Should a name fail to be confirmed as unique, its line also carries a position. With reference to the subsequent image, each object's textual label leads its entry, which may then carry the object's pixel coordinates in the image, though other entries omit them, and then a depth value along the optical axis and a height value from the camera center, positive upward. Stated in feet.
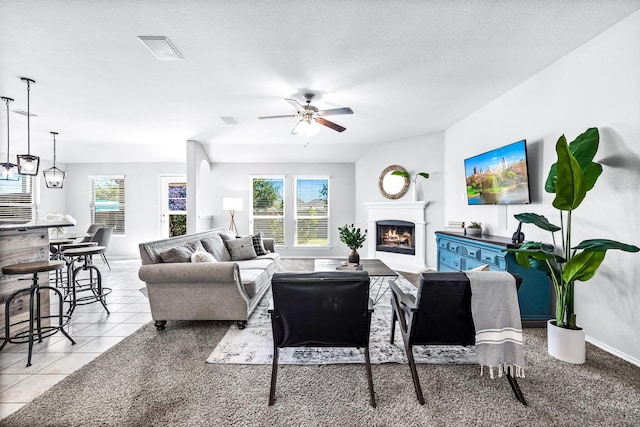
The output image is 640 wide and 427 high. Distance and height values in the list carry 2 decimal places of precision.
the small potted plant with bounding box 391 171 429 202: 19.58 +2.53
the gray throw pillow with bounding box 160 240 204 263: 10.34 -1.18
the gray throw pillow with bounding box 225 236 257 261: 15.01 -1.44
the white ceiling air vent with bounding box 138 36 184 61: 8.53 +5.07
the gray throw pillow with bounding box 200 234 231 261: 13.55 -1.25
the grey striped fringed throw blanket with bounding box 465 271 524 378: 6.40 -2.11
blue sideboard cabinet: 10.17 -1.94
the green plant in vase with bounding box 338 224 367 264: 13.14 -0.95
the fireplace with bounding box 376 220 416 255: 20.31 -1.28
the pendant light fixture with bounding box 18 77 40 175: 11.57 +2.24
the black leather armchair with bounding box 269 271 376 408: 6.24 -1.93
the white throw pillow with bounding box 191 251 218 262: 10.66 -1.29
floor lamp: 22.03 +1.14
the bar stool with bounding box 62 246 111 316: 10.94 -1.89
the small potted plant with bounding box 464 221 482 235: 13.51 -0.51
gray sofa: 9.67 -2.25
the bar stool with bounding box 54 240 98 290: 15.49 -1.31
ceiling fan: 11.77 +3.99
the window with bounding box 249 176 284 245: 24.59 +1.41
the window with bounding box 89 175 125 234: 25.23 +1.66
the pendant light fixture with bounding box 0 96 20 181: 11.00 +1.83
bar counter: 8.77 -0.91
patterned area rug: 7.99 -3.67
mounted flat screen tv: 11.32 +1.71
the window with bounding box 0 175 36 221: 20.94 +1.60
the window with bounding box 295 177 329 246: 24.54 +0.65
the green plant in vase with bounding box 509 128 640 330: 7.41 -0.28
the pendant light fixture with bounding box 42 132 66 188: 15.84 +2.31
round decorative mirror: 20.38 +2.38
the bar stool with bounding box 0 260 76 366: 8.16 -1.95
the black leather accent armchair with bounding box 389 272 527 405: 6.44 -2.13
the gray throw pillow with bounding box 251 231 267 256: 16.15 -1.37
